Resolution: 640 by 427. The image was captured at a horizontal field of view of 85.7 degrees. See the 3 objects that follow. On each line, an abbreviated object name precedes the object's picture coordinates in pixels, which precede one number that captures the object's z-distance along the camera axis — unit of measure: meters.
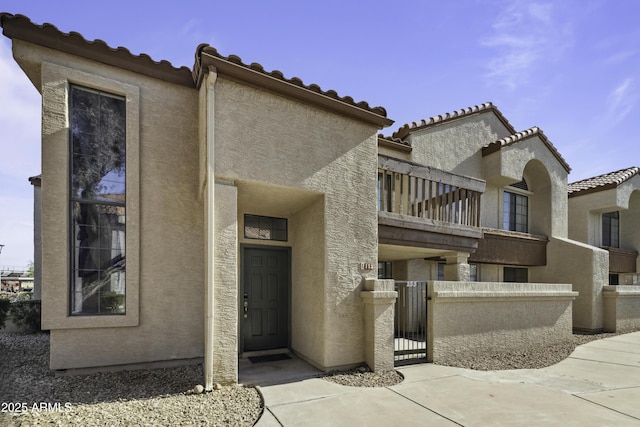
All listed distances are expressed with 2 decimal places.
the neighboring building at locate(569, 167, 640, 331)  12.17
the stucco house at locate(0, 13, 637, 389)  5.53
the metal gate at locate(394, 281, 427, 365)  7.18
